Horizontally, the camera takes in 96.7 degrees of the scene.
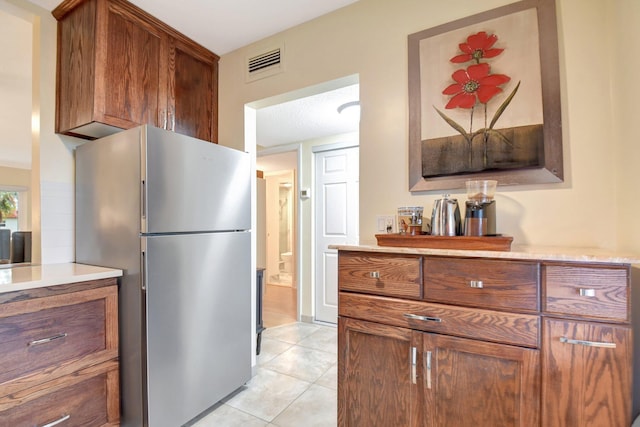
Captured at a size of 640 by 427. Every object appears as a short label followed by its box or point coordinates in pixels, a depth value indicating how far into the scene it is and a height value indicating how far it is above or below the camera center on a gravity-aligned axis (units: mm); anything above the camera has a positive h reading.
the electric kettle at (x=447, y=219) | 1262 -7
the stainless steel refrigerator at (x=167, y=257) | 1440 -197
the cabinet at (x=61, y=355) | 1178 -606
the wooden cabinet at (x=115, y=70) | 1587 +938
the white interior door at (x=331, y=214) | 3275 +60
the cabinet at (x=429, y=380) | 977 -626
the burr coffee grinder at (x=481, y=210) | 1180 +29
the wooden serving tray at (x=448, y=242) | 1085 -101
